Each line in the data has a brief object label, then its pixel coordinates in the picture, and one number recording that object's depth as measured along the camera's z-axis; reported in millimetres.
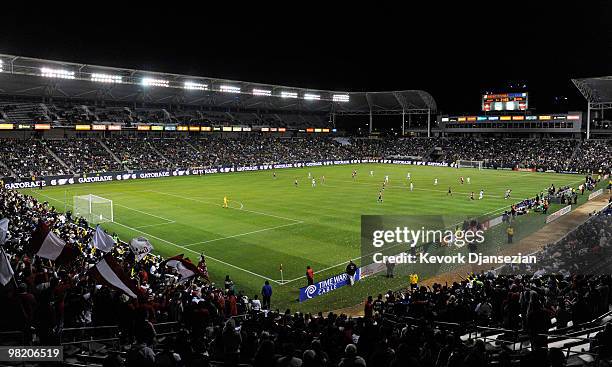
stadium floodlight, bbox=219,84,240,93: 84000
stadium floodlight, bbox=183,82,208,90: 77750
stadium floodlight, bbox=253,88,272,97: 88750
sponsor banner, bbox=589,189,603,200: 44044
